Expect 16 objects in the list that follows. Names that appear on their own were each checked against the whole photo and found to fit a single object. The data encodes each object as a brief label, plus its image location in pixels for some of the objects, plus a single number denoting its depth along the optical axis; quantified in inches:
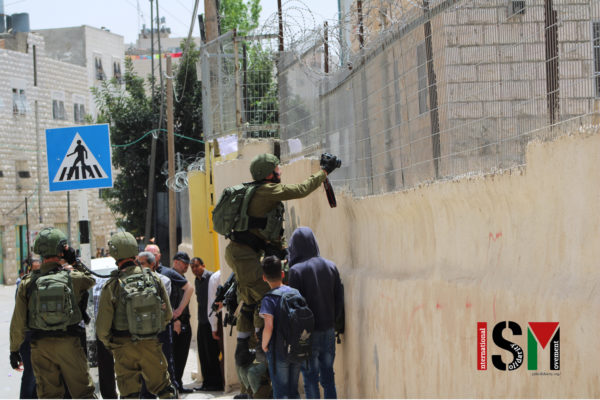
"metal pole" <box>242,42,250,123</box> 776.3
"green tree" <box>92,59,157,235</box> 2076.8
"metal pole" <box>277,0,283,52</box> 658.8
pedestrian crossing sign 655.1
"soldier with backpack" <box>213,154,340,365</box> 498.6
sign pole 639.8
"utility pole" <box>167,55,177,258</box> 1567.4
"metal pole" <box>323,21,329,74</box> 561.5
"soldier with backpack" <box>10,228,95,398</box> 523.8
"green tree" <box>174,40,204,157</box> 2057.1
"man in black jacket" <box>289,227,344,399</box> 466.9
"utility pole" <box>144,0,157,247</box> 1854.1
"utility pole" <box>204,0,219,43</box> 1215.6
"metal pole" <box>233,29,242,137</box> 772.3
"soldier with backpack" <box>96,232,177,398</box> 507.2
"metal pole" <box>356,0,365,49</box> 493.5
